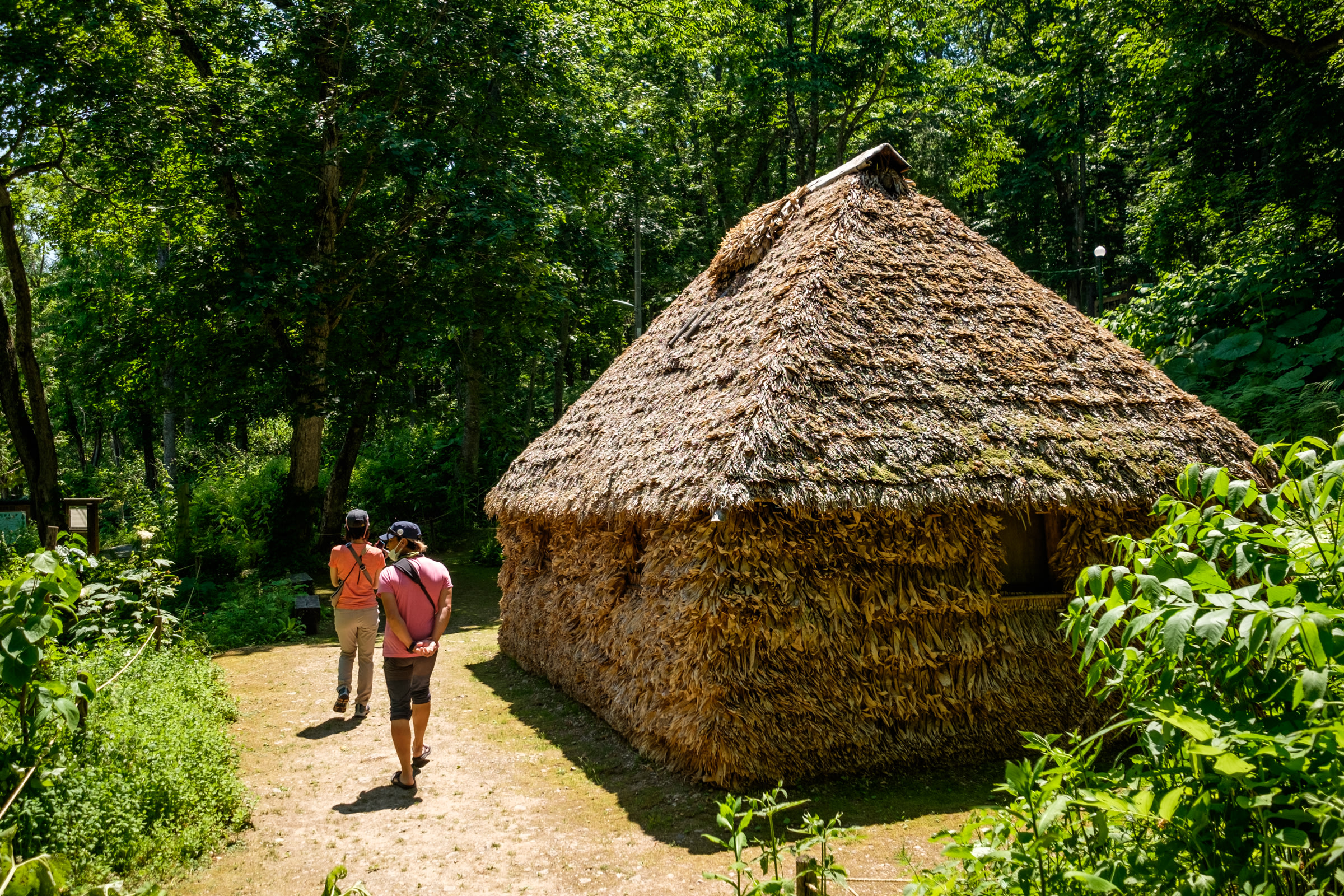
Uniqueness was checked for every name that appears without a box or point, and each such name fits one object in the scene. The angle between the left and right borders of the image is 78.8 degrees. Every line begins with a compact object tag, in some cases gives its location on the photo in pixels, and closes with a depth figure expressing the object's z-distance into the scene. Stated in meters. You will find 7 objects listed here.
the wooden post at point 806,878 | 3.03
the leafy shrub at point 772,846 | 2.41
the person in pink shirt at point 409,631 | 6.43
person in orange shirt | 8.09
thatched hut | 6.17
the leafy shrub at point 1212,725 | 1.71
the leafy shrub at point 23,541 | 13.34
